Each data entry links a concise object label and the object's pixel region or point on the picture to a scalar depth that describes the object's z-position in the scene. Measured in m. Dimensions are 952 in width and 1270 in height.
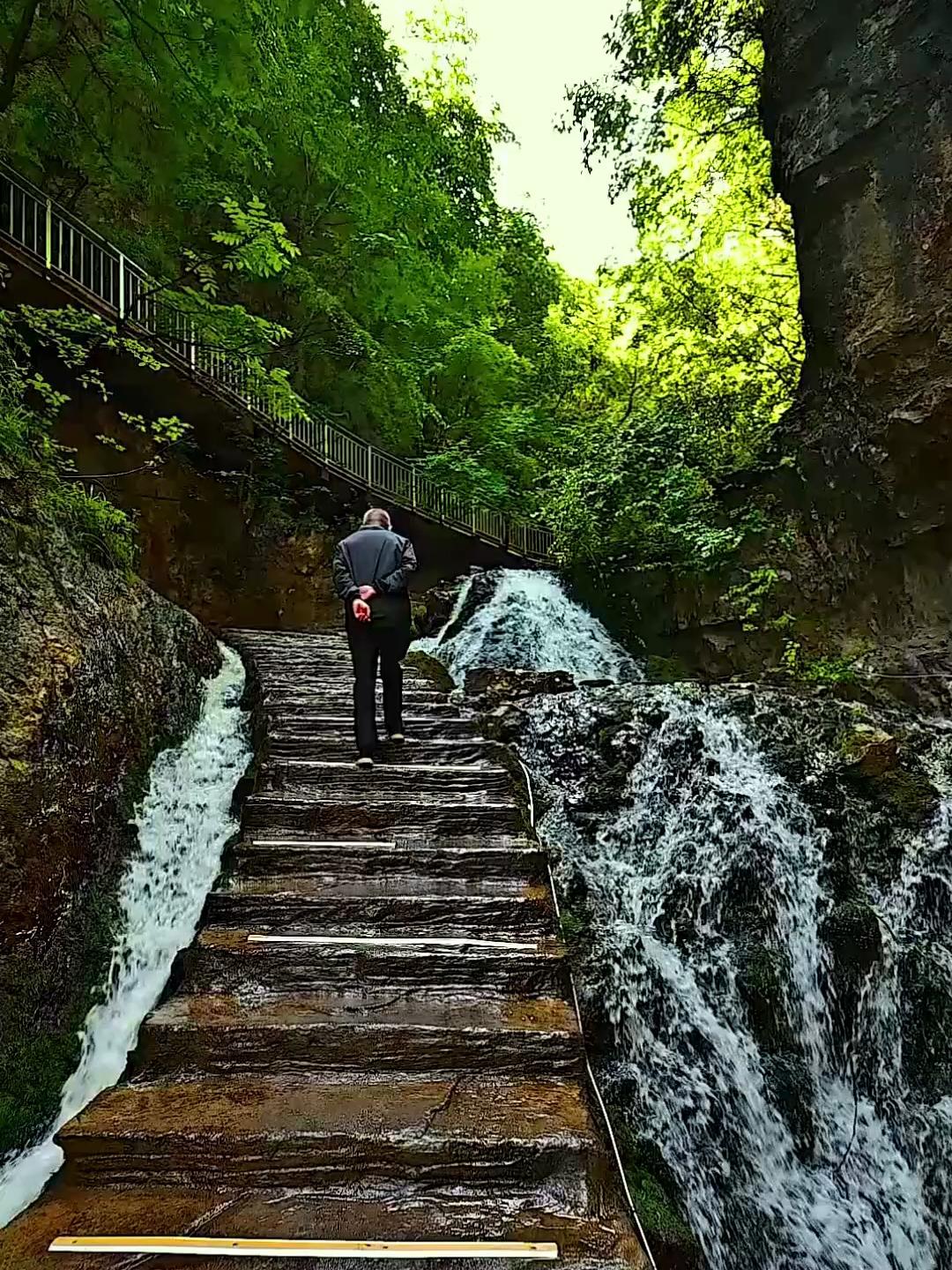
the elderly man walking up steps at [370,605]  4.93
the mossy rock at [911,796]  4.93
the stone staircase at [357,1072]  2.05
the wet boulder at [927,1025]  3.83
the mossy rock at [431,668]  8.32
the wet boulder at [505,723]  6.43
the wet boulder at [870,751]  5.28
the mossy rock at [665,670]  10.72
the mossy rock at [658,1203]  2.90
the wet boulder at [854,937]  4.24
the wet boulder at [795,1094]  3.65
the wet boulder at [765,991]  4.02
